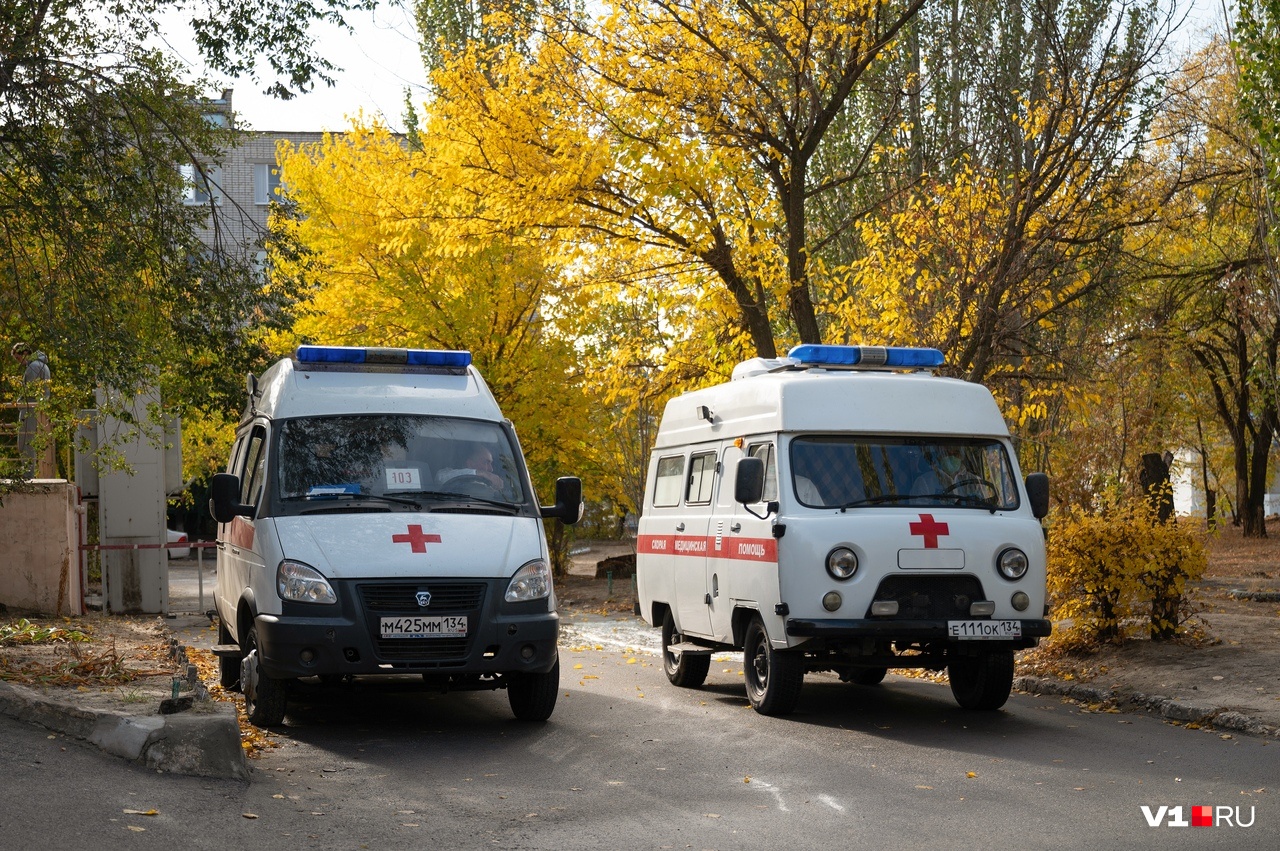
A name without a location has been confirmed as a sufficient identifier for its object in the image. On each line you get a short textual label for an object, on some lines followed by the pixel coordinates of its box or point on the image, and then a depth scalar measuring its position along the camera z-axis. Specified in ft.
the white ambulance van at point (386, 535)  30.86
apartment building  183.52
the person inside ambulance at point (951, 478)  35.65
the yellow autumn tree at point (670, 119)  53.11
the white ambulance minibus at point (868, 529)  33.63
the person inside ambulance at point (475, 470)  34.50
